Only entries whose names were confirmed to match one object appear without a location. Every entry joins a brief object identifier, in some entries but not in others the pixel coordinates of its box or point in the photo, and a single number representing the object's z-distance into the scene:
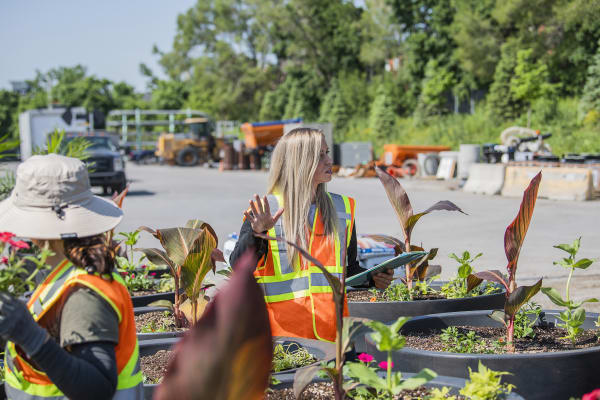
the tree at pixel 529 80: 27.55
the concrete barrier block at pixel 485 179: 15.55
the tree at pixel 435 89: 34.44
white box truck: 21.62
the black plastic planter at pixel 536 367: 2.58
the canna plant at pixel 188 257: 3.17
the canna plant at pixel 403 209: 3.94
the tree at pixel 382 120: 35.69
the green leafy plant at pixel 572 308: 2.94
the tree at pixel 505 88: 29.56
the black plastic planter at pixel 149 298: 4.15
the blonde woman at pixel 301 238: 2.79
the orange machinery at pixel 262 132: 28.61
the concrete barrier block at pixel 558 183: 13.97
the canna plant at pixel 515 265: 2.88
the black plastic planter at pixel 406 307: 3.66
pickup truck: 17.45
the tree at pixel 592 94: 25.52
